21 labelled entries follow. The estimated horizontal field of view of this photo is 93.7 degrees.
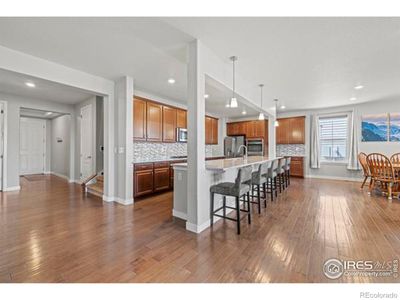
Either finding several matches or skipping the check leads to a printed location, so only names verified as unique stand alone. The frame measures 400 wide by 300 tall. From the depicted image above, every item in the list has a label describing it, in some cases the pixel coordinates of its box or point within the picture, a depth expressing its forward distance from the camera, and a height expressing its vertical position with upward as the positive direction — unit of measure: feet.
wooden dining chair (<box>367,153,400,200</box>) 13.46 -2.05
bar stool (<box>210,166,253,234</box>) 8.43 -1.96
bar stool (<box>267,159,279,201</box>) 12.67 -1.84
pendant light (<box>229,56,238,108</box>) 9.66 +4.57
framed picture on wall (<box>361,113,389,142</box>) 19.52 +2.04
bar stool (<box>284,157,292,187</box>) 17.01 -2.10
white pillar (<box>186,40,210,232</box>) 8.21 +0.33
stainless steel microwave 18.28 +1.15
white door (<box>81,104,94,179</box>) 17.67 +0.50
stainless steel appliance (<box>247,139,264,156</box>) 24.56 -0.06
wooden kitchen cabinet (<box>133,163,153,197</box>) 13.33 -2.42
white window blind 22.06 +1.04
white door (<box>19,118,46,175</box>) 24.22 +0.16
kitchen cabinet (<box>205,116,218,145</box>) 23.65 +2.05
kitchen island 8.39 -2.58
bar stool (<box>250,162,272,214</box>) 10.89 -1.82
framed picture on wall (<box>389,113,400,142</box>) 18.97 +2.02
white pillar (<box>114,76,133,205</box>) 12.57 +0.36
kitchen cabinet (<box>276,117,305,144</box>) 23.68 +2.05
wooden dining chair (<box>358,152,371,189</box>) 15.69 -1.43
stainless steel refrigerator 25.88 +0.07
